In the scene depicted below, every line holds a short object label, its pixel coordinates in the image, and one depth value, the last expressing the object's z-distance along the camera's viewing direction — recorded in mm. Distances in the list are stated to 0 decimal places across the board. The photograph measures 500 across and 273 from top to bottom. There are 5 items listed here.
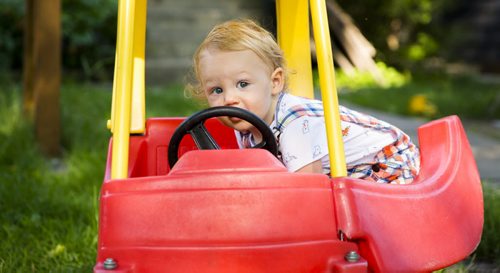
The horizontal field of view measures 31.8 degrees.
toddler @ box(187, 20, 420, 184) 2355
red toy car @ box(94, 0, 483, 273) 2008
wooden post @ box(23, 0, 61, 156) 4535
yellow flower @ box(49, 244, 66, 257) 2963
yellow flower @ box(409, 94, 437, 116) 6566
